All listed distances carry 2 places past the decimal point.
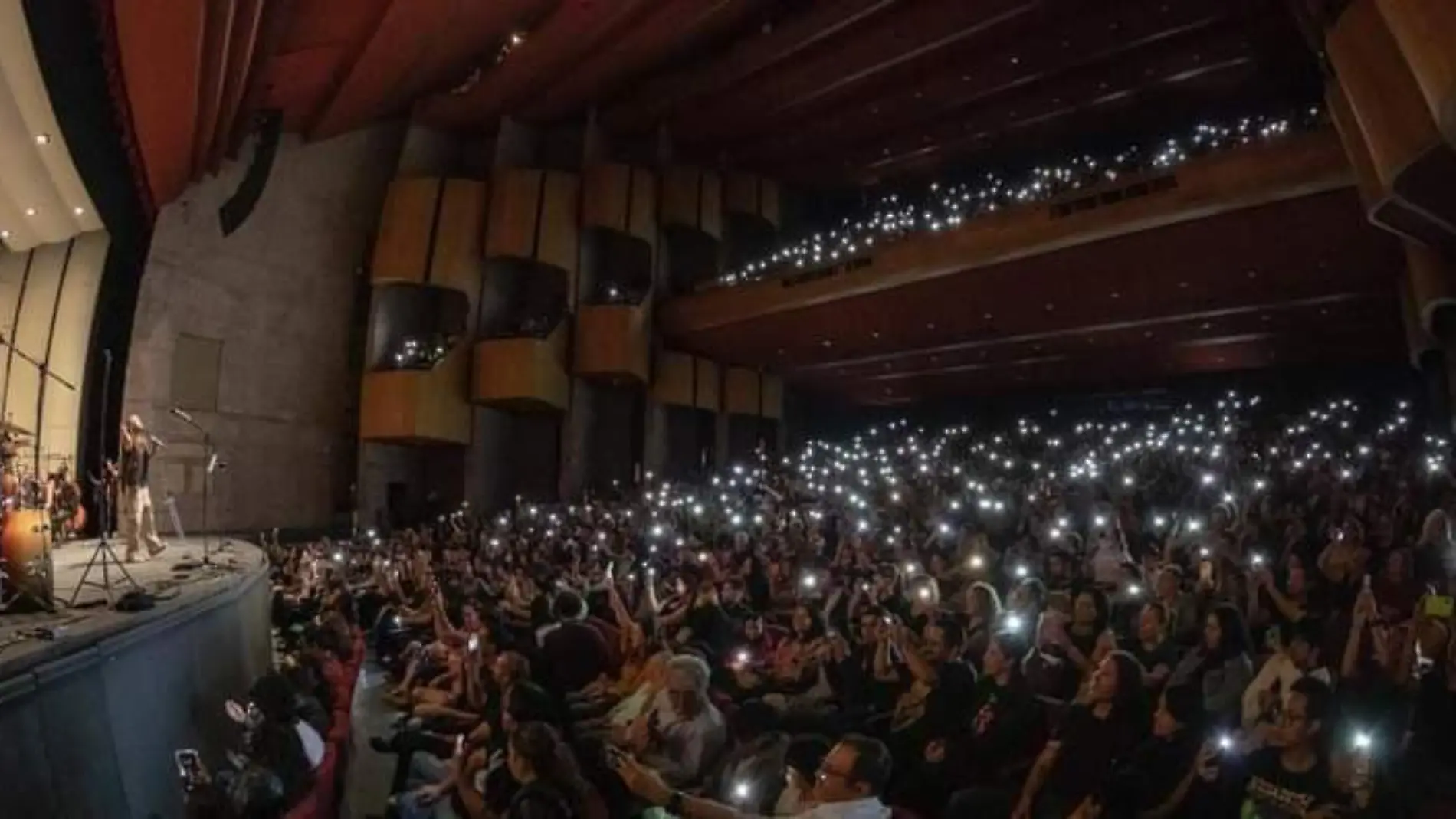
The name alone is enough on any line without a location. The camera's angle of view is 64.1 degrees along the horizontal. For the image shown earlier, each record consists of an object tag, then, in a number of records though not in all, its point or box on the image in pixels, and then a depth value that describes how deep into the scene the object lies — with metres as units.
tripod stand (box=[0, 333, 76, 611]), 5.39
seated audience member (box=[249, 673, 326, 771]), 4.43
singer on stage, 9.77
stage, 3.44
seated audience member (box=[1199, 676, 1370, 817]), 3.18
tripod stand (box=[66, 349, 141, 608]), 5.84
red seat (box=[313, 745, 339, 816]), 4.03
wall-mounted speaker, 19.00
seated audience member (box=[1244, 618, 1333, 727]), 3.70
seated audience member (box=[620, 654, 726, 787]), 4.21
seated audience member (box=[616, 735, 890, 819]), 3.02
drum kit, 5.46
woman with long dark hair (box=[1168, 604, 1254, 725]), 4.31
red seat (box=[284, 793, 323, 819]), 3.62
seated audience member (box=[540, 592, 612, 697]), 5.94
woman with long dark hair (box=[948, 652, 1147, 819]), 3.56
